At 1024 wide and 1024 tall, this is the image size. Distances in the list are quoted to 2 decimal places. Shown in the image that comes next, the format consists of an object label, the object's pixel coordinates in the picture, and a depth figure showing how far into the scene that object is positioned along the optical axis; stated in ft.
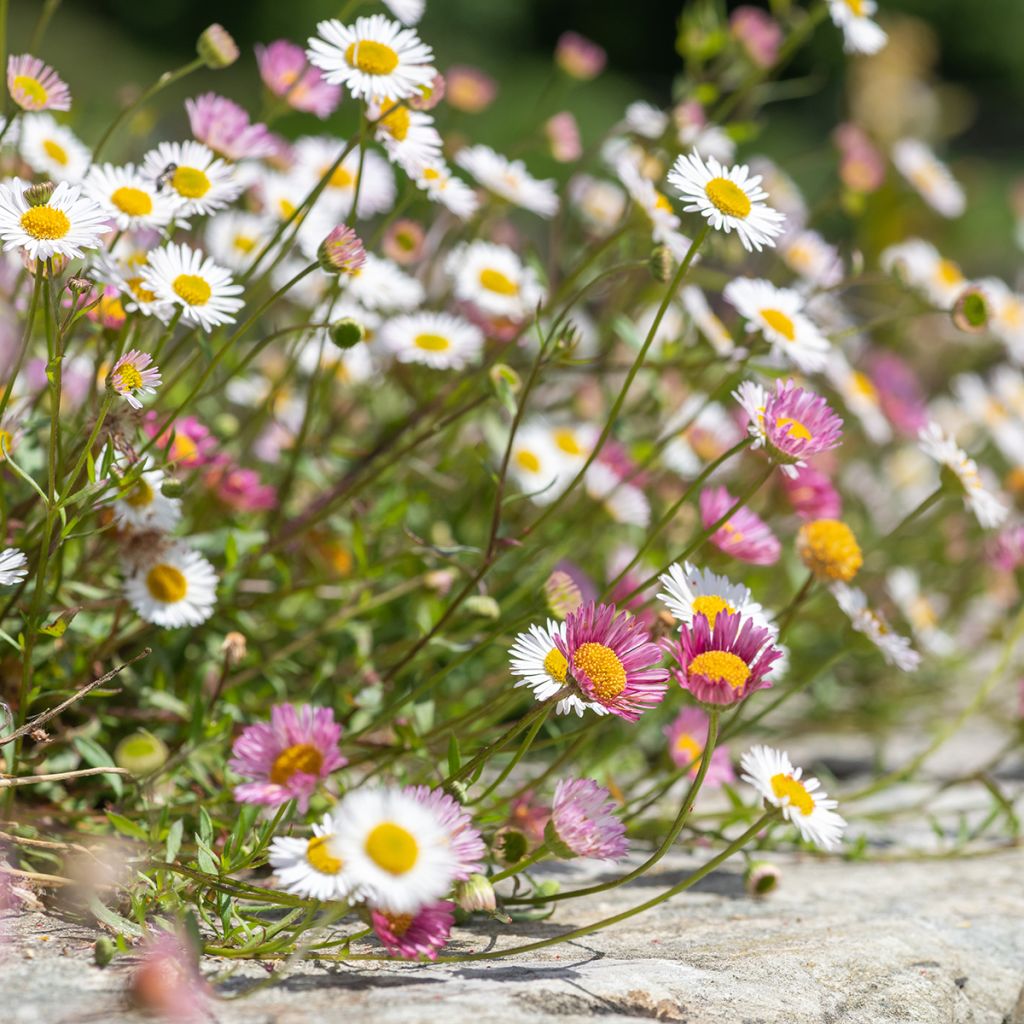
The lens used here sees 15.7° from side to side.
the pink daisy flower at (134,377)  1.65
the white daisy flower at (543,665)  1.65
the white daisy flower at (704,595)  1.70
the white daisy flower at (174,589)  1.77
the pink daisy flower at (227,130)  1.81
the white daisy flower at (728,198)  1.70
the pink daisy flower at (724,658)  1.65
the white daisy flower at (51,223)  1.66
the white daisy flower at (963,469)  1.83
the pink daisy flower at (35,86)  1.75
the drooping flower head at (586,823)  1.67
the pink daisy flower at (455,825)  1.61
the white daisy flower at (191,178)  1.76
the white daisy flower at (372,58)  1.73
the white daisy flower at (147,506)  1.75
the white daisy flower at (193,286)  1.72
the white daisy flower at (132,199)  1.76
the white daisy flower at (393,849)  1.57
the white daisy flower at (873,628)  1.82
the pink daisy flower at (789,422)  1.70
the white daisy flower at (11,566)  1.68
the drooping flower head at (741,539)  1.82
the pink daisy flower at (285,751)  1.71
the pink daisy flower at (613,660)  1.64
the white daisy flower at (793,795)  1.66
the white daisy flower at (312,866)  1.59
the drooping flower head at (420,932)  1.63
